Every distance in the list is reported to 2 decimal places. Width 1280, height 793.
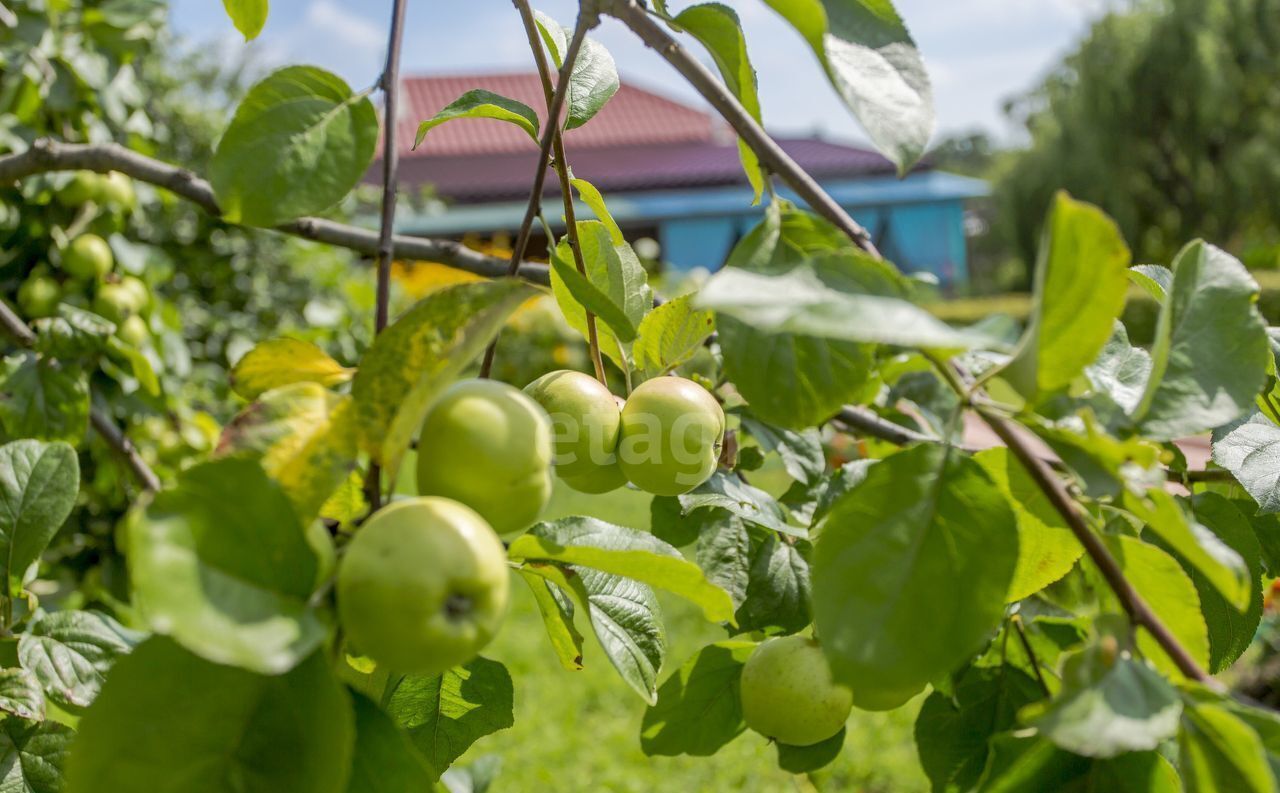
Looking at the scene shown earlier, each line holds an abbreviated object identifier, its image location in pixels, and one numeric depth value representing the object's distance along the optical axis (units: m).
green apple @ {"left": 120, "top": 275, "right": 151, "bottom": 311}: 1.68
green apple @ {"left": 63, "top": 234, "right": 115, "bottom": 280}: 1.64
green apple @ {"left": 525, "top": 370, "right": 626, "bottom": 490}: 0.58
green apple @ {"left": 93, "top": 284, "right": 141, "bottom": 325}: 1.60
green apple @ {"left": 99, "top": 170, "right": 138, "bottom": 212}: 1.74
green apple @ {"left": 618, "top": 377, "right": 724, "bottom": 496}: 0.60
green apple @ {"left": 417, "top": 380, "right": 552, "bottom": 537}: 0.41
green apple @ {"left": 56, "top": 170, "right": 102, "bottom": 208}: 1.71
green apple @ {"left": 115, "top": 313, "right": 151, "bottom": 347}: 1.60
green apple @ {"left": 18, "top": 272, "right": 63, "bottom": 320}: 1.58
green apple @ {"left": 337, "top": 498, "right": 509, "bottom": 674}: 0.36
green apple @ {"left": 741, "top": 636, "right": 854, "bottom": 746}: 0.67
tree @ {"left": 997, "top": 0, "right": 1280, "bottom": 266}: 14.95
